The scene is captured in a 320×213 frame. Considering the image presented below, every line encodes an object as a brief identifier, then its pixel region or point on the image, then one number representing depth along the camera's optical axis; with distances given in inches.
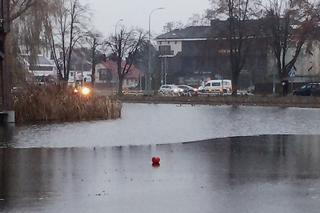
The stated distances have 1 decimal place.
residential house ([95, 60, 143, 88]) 5226.4
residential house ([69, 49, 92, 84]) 3239.7
